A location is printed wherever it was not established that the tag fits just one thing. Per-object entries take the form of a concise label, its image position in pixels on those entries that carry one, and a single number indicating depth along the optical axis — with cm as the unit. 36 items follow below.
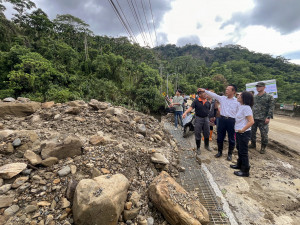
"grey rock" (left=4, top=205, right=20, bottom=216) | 155
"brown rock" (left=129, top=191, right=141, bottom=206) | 195
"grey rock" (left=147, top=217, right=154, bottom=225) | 181
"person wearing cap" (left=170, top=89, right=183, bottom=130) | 563
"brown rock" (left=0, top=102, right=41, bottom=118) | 346
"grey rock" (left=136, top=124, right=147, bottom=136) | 393
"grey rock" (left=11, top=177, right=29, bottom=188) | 176
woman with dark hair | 270
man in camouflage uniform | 378
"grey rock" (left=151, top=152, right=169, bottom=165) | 274
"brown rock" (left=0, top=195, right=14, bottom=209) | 159
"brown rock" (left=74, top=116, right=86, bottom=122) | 359
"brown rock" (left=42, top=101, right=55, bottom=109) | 413
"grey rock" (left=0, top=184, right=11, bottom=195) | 169
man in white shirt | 325
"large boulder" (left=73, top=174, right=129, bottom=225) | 154
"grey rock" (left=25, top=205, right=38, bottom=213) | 159
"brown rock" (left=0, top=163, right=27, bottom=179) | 179
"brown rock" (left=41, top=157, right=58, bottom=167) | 208
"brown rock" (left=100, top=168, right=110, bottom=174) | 219
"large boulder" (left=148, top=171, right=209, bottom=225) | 173
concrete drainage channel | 201
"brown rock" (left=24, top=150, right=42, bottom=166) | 204
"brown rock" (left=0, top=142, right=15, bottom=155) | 215
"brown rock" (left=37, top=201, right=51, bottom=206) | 167
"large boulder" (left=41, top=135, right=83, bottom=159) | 220
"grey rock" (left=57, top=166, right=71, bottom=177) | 199
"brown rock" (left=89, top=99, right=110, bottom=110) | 443
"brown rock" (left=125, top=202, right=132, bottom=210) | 185
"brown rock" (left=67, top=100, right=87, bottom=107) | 426
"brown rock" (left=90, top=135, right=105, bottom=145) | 274
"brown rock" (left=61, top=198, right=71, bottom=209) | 169
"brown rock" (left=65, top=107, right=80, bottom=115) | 382
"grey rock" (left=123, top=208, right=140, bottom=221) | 178
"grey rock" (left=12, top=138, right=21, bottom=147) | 227
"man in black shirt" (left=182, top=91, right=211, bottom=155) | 368
